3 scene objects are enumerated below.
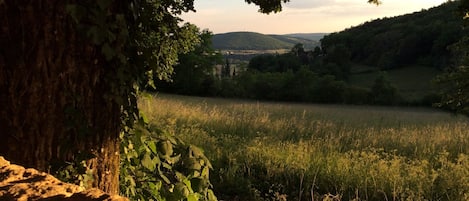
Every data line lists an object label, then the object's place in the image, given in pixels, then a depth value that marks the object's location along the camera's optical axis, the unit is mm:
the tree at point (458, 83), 15294
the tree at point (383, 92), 53000
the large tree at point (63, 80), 2250
